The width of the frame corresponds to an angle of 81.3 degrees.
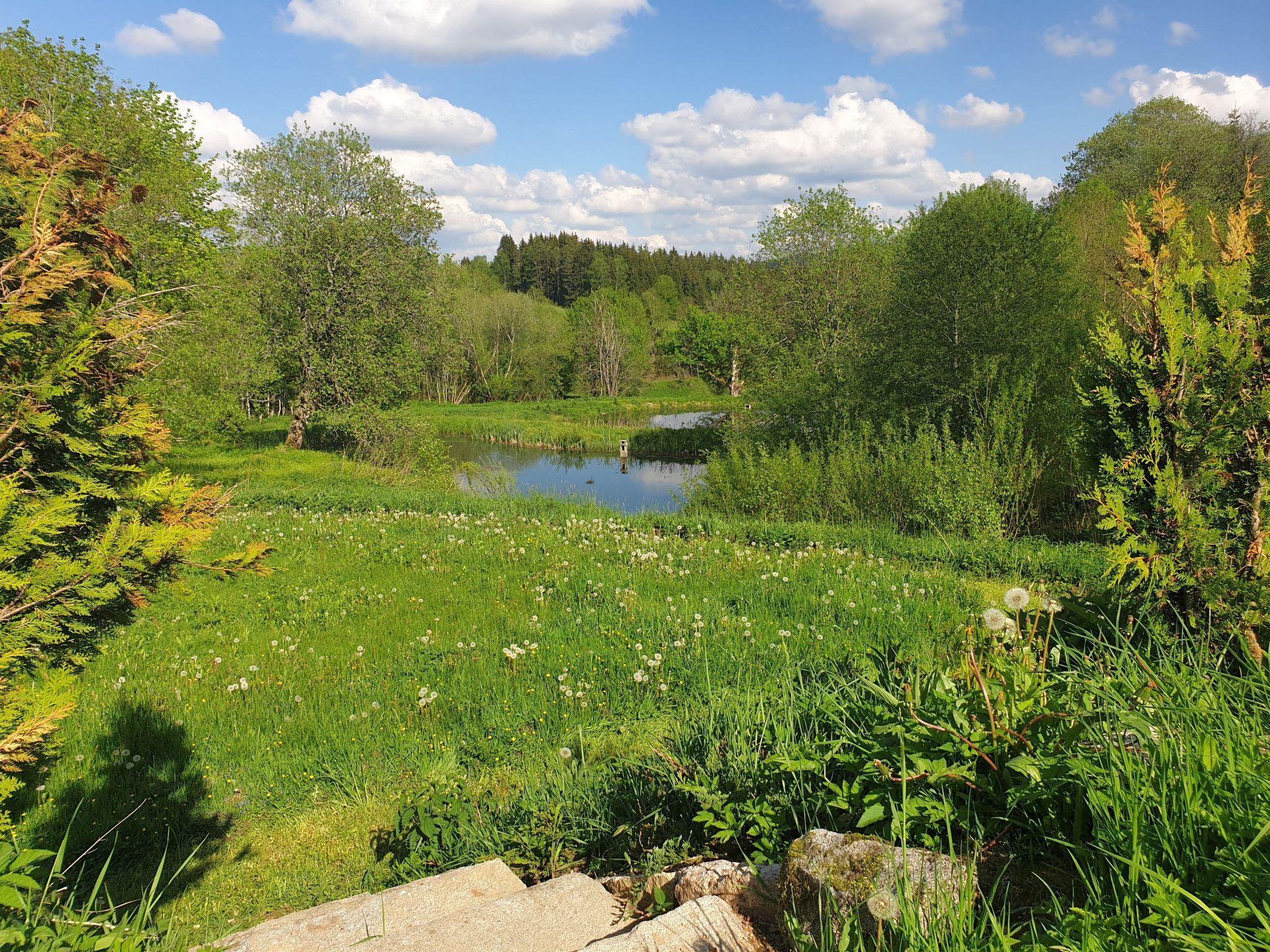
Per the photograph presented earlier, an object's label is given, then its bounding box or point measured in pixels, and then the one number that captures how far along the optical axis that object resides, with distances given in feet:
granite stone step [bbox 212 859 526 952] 8.89
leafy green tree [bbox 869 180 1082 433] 54.34
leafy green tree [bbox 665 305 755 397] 236.22
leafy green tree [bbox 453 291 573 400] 231.71
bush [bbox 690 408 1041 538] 45.37
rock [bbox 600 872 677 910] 9.48
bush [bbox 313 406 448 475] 87.71
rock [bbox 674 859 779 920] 8.29
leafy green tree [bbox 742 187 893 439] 78.23
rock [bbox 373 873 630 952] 8.56
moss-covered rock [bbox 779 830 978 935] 6.45
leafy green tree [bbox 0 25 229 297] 62.49
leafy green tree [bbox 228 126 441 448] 89.10
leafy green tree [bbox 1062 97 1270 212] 109.09
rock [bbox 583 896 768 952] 7.40
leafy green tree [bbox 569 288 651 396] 235.81
